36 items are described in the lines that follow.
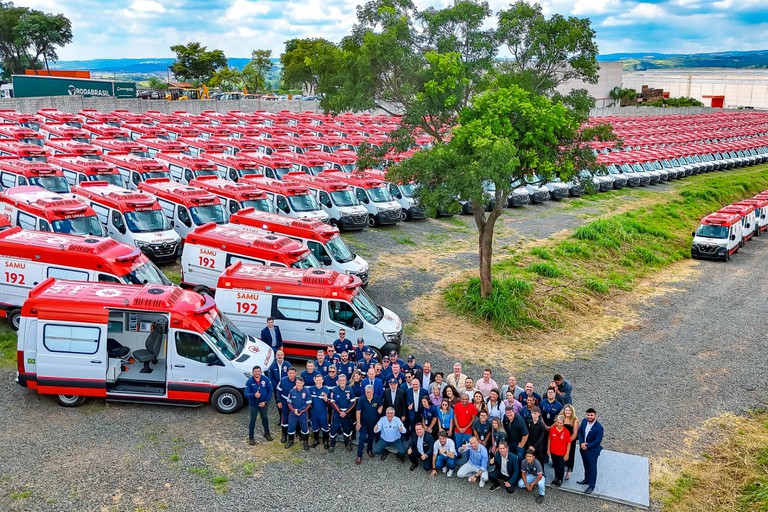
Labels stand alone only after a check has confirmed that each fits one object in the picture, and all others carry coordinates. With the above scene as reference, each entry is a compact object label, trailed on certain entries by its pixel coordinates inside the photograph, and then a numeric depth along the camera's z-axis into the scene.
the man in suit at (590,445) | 11.08
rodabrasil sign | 60.72
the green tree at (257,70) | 95.31
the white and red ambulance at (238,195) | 25.08
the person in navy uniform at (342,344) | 14.41
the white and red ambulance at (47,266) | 15.48
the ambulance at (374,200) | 30.02
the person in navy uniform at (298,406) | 11.87
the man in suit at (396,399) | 12.05
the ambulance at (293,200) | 26.41
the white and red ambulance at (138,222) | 21.33
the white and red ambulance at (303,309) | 15.46
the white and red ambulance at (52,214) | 19.69
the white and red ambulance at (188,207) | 23.30
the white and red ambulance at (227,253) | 17.91
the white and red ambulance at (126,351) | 12.58
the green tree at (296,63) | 75.31
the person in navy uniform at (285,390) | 11.99
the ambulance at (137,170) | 28.33
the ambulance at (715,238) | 30.19
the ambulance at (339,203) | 28.27
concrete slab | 11.38
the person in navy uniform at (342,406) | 11.90
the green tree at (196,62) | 92.00
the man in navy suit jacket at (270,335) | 15.01
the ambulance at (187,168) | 29.72
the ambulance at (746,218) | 33.22
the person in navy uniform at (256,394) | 11.84
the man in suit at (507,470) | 11.23
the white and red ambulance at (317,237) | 20.20
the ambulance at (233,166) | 31.05
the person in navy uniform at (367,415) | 11.74
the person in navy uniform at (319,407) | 11.92
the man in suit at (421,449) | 11.72
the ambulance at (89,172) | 26.86
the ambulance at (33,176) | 24.92
